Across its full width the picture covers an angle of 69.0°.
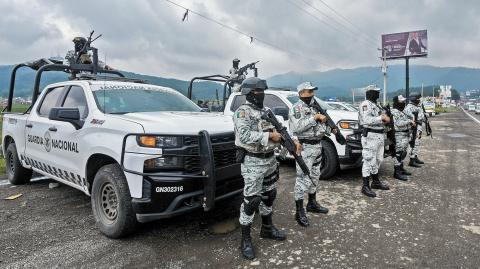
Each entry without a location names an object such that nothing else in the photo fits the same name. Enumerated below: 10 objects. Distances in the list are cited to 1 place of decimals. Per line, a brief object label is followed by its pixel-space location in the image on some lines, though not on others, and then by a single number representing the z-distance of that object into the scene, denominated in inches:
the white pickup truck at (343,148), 242.2
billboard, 2025.1
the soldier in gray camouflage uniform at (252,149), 129.5
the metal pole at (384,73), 1508.4
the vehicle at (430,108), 1470.5
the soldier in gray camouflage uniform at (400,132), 260.5
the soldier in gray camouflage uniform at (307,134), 166.2
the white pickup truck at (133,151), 130.6
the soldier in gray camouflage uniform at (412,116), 293.1
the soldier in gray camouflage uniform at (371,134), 216.5
